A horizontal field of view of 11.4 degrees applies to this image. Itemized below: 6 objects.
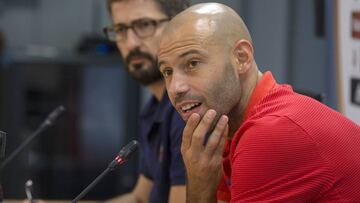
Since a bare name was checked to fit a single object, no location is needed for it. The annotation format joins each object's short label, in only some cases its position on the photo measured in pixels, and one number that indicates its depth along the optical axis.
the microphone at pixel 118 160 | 3.47
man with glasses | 4.04
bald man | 3.31
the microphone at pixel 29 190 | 3.66
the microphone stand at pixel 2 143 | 3.47
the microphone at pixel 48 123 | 3.90
